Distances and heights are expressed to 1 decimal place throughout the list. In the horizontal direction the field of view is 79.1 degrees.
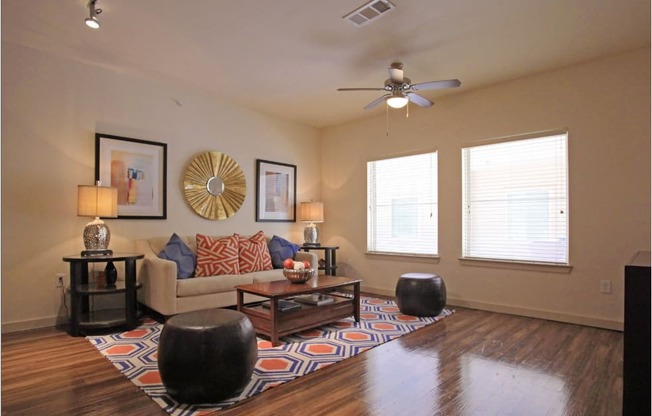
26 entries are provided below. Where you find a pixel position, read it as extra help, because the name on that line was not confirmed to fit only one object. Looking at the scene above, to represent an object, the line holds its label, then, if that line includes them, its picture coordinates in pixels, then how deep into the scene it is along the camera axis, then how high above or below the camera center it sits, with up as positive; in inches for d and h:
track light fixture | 119.0 +58.9
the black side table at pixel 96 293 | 141.3 -30.2
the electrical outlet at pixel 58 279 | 155.2 -27.3
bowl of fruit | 145.6 -22.7
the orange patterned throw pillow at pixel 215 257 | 170.7 -20.8
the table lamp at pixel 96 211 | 146.6 -0.4
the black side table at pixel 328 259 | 226.4 -28.7
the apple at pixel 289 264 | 146.1 -20.1
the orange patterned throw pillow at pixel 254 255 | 184.9 -21.6
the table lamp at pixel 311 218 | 233.1 -4.8
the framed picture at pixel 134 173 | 167.9 +16.6
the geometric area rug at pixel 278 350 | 96.7 -44.5
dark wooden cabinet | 69.6 -23.8
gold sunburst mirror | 196.4 +12.8
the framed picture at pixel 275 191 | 224.8 +11.1
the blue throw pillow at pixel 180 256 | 163.0 -19.3
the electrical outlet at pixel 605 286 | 153.7 -29.9
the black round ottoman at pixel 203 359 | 89.2 -34.3
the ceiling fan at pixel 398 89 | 150.5 +47.7
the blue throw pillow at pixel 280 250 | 200.5 -20.6
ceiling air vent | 119.6 +62.2
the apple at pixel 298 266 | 145.8 -20.8
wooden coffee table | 130.0 -35.8
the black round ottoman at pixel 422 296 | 164.6 -35.9
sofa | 151.2 -30.3
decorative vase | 152.3 -24.9
